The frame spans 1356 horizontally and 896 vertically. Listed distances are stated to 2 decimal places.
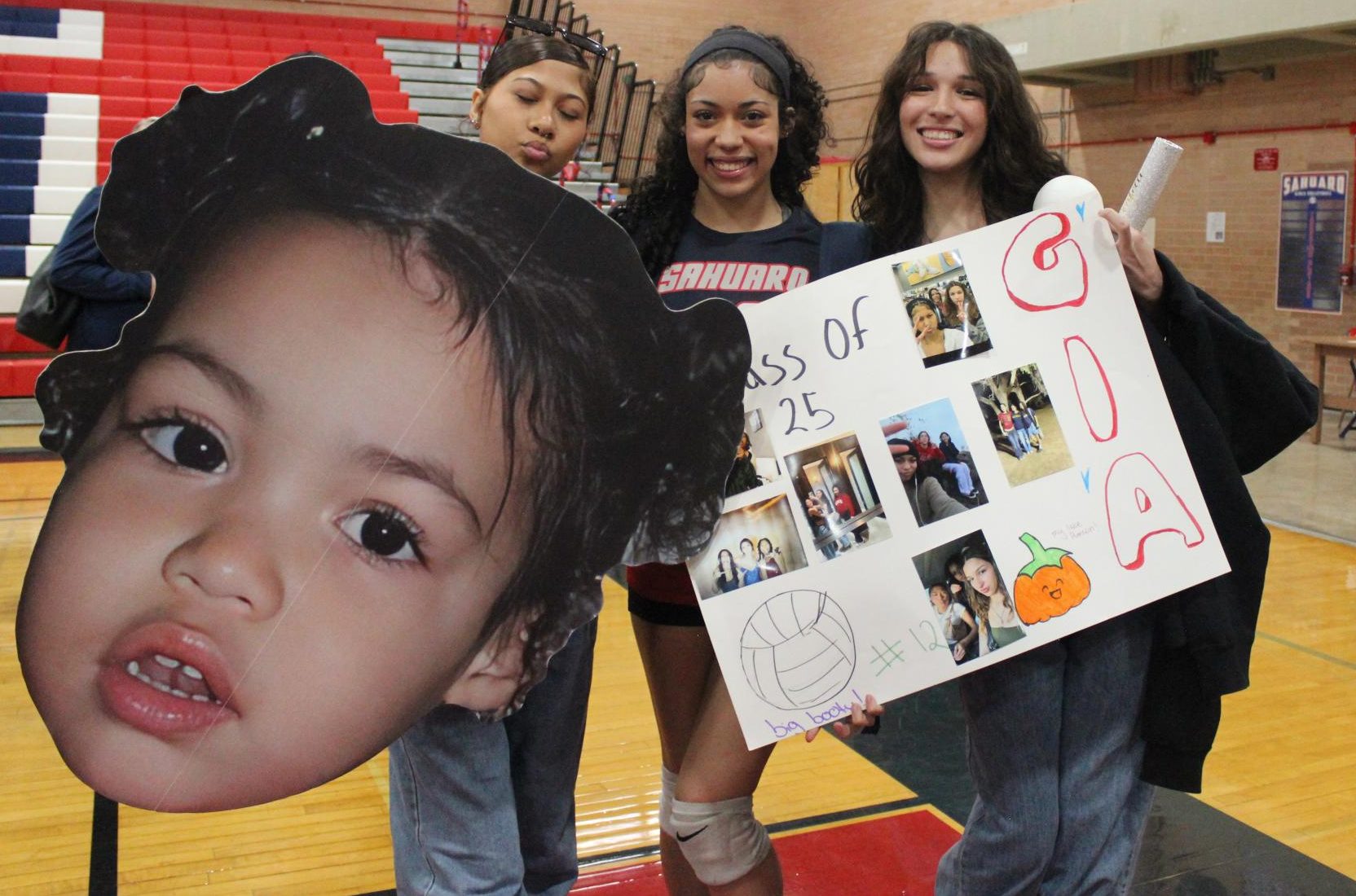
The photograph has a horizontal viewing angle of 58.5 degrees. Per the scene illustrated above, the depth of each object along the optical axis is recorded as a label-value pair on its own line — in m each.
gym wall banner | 7.79
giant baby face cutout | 1.09
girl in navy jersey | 1.59
